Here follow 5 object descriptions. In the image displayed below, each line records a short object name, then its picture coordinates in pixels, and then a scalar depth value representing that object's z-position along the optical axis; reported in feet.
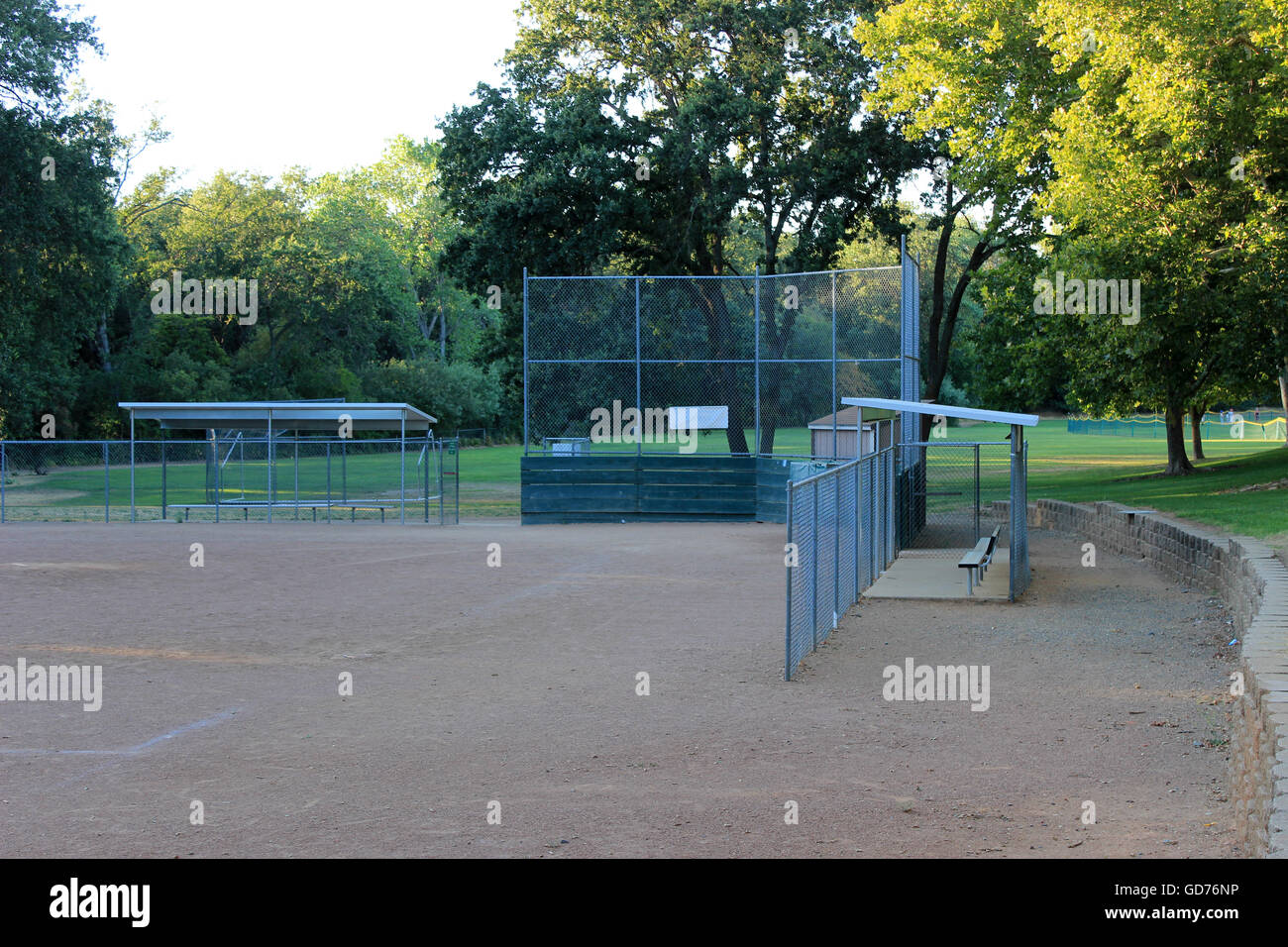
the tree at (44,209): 124.88
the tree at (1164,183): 67.56
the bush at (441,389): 240.94
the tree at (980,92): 95.96
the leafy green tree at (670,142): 110.32
